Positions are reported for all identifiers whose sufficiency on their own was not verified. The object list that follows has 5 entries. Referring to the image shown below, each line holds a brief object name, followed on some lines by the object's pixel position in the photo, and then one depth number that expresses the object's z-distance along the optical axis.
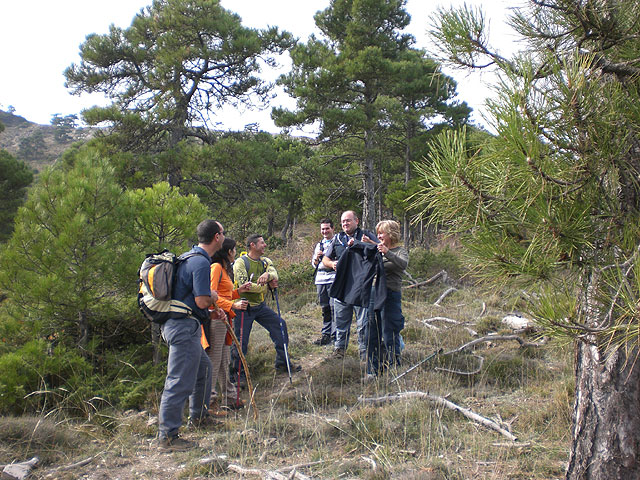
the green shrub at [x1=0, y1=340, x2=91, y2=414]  4.13
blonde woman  4.73
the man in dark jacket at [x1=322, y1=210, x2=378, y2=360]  5.77
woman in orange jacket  4.49
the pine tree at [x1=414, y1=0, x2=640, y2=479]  1.96
